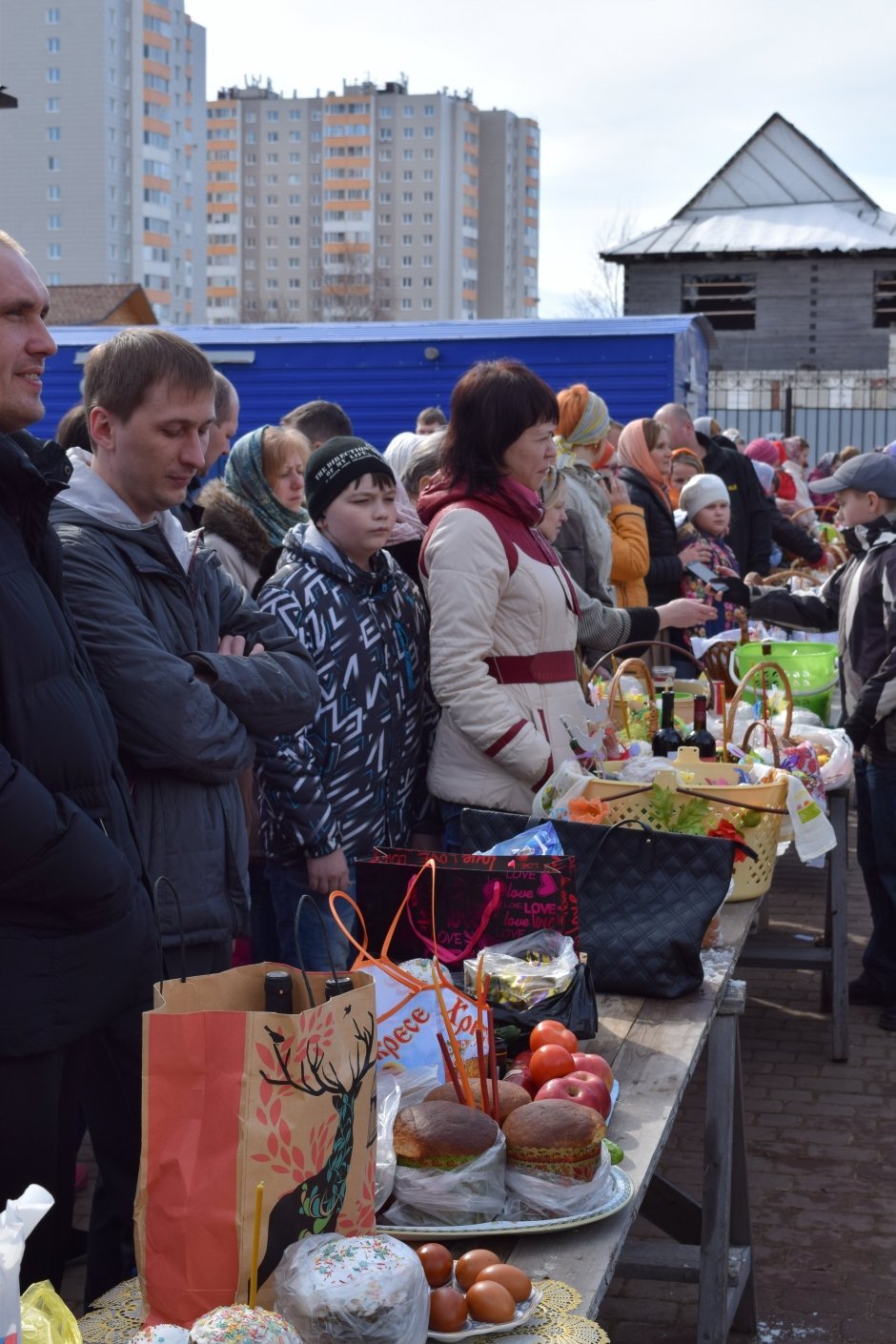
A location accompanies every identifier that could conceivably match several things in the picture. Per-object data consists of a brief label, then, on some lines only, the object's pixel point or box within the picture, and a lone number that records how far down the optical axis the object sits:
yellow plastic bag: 1.30
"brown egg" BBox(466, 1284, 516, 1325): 1.54
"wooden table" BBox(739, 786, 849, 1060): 4.96
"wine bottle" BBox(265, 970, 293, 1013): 1.66
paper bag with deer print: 1.45
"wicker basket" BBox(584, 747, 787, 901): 3.18
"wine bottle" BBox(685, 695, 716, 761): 3.67
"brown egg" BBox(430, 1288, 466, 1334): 1.53
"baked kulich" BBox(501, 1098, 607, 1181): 1.82
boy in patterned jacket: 3.35
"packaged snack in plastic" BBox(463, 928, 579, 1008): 2.29
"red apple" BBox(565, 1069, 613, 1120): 2.03
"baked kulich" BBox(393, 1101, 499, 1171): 1.80
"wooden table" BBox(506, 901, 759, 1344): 1.78
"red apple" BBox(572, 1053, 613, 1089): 2.12
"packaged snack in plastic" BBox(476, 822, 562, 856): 2.67
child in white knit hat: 7.63
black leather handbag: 2.64
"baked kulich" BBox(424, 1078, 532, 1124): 1.94
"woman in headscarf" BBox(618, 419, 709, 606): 7.18
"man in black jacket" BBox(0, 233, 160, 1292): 1.97
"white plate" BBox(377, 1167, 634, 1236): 1.75
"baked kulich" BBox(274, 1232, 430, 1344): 1.37
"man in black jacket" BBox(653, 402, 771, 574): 9.02
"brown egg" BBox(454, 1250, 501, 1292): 1.62
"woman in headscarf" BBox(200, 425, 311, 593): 4.27
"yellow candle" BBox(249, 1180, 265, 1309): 1.46
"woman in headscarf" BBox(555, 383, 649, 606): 5.63
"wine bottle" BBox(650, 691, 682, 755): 3.76
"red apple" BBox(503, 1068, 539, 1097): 2.06
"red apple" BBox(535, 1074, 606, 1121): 1.99
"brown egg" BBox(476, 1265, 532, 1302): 1.59
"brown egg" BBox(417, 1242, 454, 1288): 1.60
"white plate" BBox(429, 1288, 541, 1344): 1.52
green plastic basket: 5.26
